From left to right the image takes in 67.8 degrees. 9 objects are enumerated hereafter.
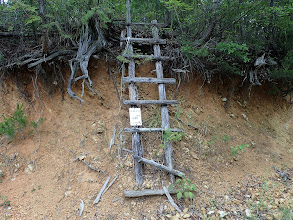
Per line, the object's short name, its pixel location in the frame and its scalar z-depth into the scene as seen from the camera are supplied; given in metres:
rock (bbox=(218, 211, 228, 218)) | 3.17
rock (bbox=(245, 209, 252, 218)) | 3.20
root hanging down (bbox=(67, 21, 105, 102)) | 4.03
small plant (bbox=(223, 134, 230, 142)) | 4.58
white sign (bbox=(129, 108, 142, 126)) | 3.86
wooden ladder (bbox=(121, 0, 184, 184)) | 3.54
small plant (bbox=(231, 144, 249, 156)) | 4.08
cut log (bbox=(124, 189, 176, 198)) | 3.25
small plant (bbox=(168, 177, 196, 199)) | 3.20
